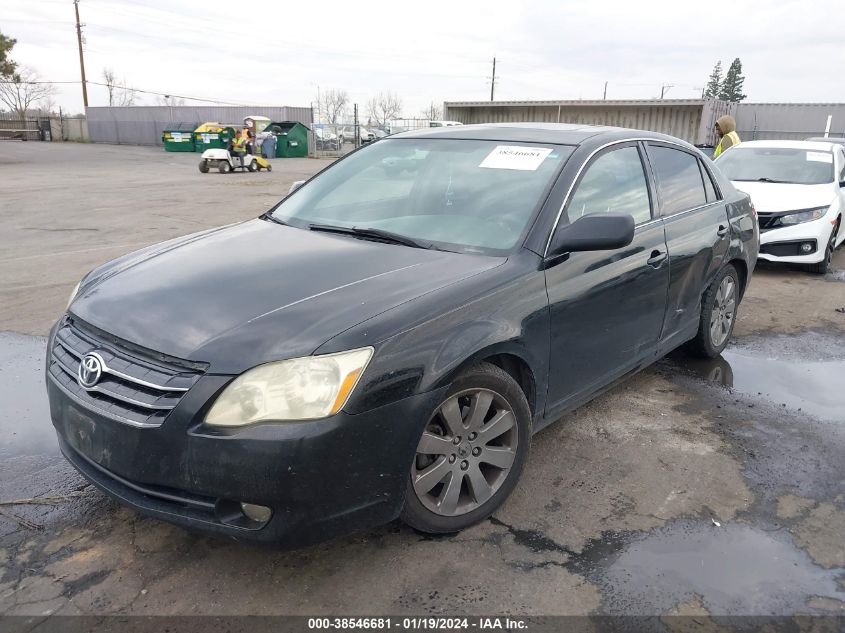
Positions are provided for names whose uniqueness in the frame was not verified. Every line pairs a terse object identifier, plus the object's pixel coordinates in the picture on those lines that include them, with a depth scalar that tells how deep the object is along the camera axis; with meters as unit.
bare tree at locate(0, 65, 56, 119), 53.34
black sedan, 2.25
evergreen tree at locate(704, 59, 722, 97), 89.04
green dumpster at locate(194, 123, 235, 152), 36.47
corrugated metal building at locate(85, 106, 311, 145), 46.94
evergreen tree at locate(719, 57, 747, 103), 85.94
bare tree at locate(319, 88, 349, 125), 75.31
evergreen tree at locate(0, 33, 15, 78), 46.88
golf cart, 24.31
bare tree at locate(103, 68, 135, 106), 66.46
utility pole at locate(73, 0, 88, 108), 56.34
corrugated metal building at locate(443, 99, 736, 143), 21.67
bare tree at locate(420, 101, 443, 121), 60.47
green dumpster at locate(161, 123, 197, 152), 39.19
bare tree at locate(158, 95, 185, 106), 61.08
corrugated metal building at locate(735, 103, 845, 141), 25.27
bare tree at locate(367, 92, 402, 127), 78.99
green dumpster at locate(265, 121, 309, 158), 36.66
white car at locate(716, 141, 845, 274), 7.97
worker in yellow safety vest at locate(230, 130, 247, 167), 25.77
